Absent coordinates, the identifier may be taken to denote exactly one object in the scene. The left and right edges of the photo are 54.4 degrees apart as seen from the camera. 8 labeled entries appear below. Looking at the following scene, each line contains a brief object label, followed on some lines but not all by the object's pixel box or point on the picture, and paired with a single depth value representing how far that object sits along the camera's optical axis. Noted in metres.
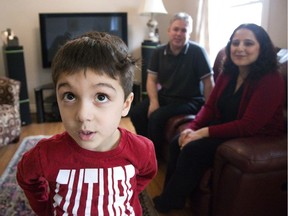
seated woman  1.45
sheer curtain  2.97
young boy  0.62
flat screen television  3.54
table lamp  3.39
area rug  1.71
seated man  2.17
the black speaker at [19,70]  3.24
